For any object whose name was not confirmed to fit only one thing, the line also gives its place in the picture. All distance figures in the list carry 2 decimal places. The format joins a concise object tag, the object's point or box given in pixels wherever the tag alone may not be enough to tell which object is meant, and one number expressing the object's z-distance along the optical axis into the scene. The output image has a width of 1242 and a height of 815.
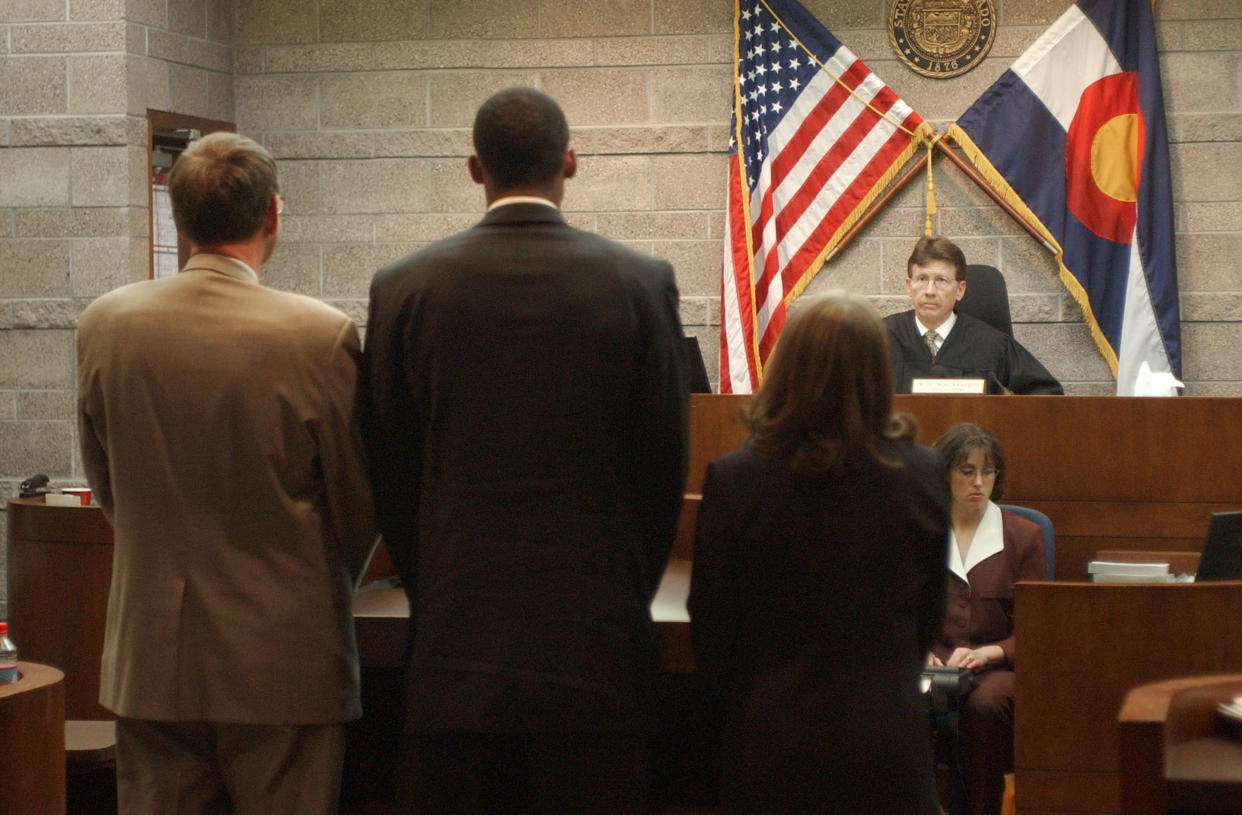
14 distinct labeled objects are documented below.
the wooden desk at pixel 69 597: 7.52
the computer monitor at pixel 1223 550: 6.25
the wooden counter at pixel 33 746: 5.48
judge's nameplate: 8.62
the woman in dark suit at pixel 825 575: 3.65
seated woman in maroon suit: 7.50
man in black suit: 3.49
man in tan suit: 3.92
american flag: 12.50
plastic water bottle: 5.71
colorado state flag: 12.09
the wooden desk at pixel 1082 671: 5.25
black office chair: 10.53
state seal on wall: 12.52
